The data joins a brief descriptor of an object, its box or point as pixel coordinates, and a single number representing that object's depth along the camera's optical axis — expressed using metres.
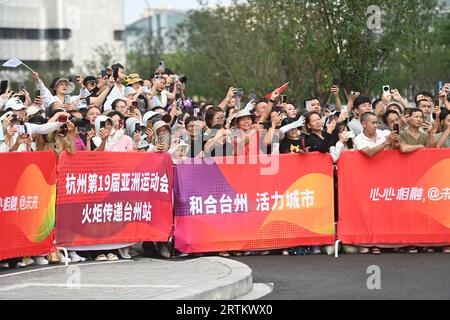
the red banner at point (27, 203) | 13.27
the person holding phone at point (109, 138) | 15.00
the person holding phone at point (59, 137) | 13.95
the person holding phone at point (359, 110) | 16.75
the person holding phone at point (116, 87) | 18.66
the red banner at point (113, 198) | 14.16
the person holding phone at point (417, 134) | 15.62
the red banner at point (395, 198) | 15.12
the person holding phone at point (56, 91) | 17.30
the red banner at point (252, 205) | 14.92
